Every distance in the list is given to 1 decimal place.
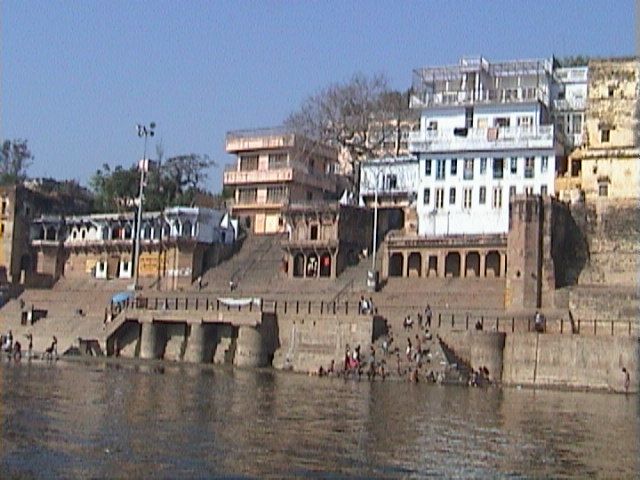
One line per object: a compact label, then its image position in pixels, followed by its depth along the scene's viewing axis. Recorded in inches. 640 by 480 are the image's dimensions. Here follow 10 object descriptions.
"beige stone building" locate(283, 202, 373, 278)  2667.3
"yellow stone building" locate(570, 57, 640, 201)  2310.5
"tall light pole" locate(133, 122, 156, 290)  2763.3
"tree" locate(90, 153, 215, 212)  3476.9
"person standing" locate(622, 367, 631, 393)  1712.5
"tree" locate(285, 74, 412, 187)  3127.5
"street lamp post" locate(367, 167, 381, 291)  2471.7
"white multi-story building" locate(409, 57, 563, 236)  2532.0
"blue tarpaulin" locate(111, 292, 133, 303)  2494.5
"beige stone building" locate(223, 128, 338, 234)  3065.9
